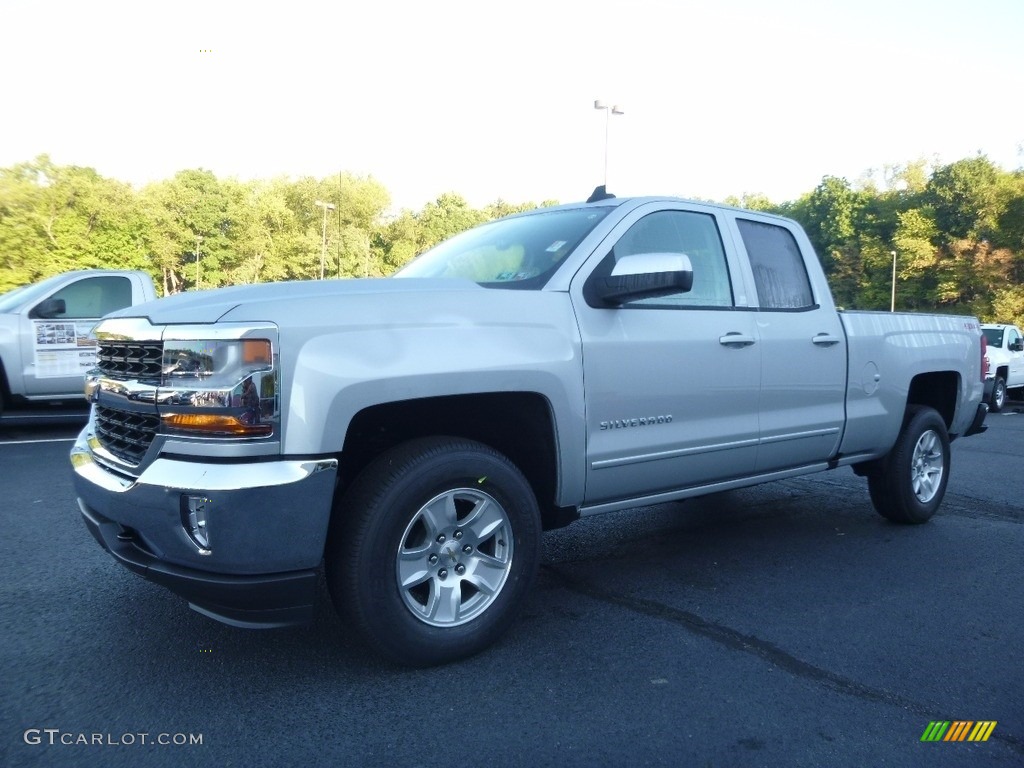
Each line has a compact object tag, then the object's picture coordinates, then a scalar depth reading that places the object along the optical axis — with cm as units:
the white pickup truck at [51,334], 952
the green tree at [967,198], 5438
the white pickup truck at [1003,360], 1731
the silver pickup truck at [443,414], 275
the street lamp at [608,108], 2005
